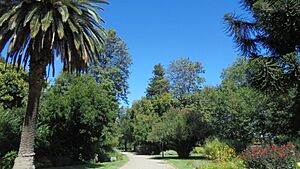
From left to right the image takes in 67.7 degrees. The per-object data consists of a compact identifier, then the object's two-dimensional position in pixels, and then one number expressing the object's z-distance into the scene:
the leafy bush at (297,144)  9.52
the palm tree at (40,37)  10.31
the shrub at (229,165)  9.88
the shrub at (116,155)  24.67
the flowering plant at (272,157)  7.52
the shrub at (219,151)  12.89
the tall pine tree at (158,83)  48.53
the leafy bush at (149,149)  37.46
